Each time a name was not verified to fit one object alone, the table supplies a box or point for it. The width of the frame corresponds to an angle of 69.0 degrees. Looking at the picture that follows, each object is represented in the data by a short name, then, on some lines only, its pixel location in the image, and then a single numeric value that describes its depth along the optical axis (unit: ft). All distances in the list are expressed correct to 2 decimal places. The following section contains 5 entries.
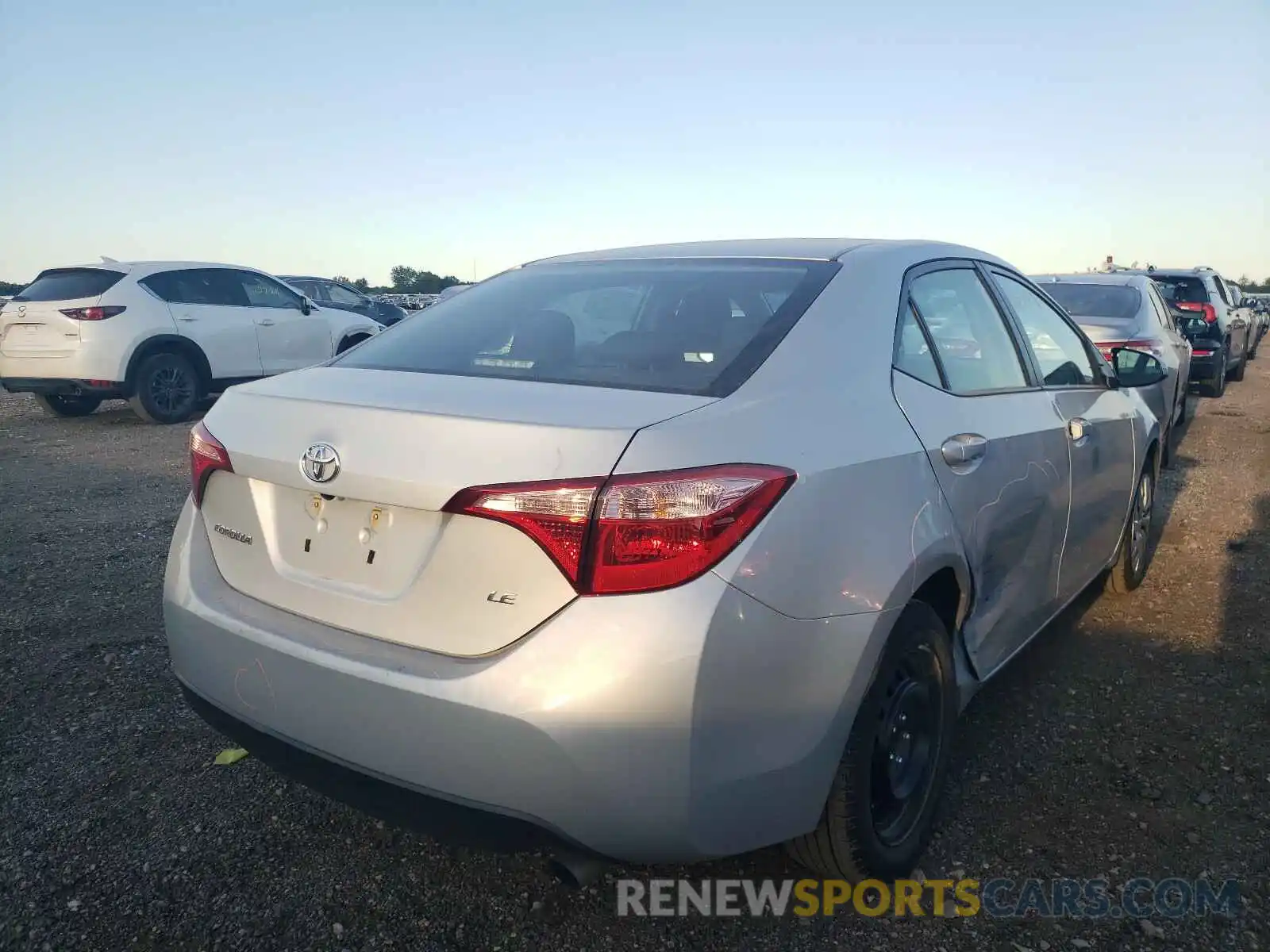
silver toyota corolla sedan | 5.43
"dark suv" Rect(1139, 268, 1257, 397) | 38.06
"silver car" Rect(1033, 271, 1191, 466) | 22.66
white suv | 29.43
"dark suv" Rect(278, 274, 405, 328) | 56.08
